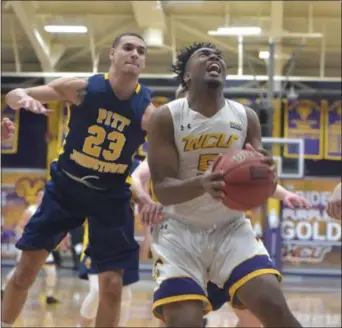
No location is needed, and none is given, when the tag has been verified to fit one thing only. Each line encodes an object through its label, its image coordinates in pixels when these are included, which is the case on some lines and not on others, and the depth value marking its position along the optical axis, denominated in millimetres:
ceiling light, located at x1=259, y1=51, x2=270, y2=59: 13586
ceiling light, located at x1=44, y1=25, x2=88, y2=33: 13938
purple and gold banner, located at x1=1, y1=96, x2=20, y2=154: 15883
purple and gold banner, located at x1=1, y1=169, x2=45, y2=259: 15992
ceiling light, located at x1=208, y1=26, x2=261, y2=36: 13086
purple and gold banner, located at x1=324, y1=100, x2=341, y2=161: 15375
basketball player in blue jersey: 4336
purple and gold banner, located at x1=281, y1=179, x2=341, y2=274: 15281
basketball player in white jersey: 3094
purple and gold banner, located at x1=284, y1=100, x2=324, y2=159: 15445
